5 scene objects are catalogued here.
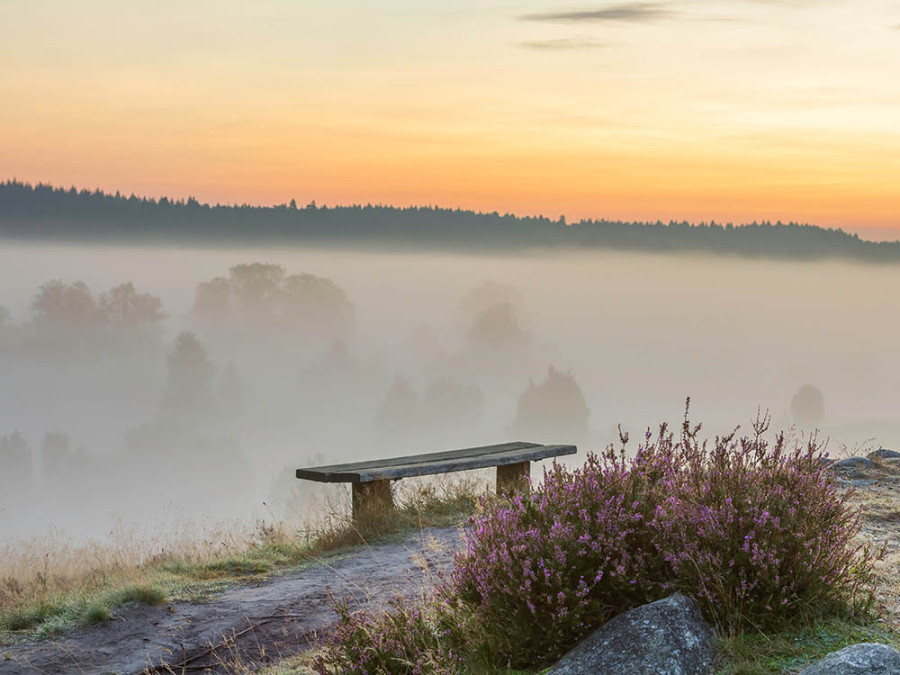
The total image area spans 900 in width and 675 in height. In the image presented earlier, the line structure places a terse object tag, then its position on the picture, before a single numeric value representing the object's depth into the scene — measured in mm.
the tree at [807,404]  163875
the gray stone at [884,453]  12716
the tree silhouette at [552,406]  184625
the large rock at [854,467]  11299
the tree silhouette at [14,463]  182750
